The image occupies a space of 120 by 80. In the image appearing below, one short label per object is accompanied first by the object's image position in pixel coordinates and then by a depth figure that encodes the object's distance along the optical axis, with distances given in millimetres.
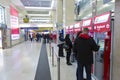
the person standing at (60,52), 4565
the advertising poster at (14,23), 8844
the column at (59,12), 9216
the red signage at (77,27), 3196
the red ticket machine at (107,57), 1805
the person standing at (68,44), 3243
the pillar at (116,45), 1458
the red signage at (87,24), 2415
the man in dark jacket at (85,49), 1847
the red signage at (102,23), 1786
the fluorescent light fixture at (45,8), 12328
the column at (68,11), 6133
